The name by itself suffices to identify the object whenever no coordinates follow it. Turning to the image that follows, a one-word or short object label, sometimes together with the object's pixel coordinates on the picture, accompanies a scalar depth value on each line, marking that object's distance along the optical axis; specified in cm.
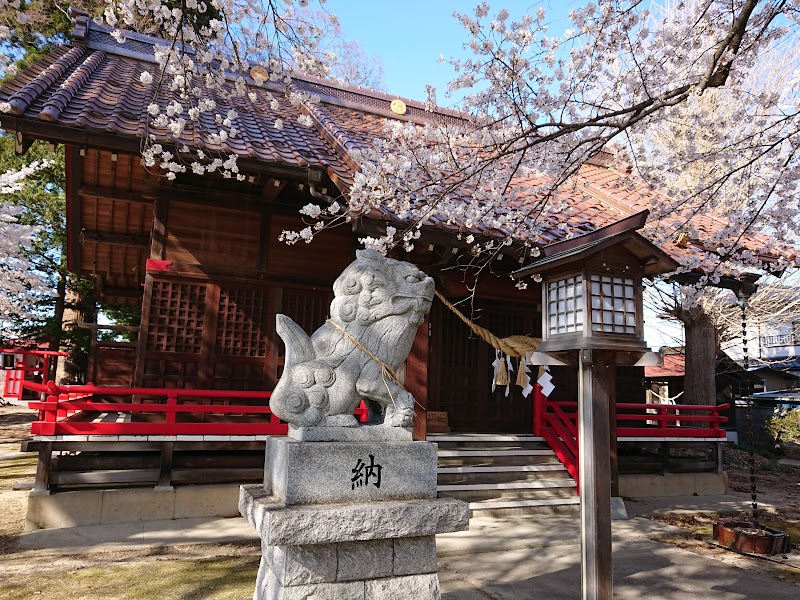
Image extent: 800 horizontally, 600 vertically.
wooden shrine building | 697
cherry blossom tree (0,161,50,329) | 1262
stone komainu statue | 374
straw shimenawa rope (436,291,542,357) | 831
